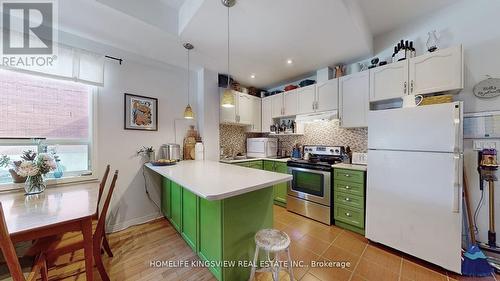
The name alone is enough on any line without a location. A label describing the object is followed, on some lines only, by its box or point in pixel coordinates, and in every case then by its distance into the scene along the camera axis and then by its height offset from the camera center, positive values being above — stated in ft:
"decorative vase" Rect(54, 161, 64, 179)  6.60 -1.22
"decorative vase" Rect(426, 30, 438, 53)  6.96 +3.98
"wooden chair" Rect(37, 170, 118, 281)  4.26 -2.66
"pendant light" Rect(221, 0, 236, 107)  7.02 +1.66
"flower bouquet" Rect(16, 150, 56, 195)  5.19 -0.91
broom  5.21 -3.68
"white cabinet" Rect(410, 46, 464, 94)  5.87 +2.45
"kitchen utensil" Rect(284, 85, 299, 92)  11.41 +3.41
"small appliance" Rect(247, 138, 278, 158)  11.97 -0.55
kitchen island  4.54 -2.18
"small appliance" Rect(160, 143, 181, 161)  9.17 -0.63
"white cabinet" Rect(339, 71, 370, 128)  8.16 +1.97
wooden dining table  3.47 -1.73
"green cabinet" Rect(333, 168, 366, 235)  7.50 -2.65
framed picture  8.37 +1.31
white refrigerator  5.22 -1.37
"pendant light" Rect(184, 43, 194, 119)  8.21 +1.23
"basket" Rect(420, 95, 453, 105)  5.58 +1.33
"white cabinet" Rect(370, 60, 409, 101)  7.06 +2.48
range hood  9.23 +1.30
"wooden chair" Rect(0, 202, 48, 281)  2.77 -1.86
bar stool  4.10 -2.49
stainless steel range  8.52 -2.30
